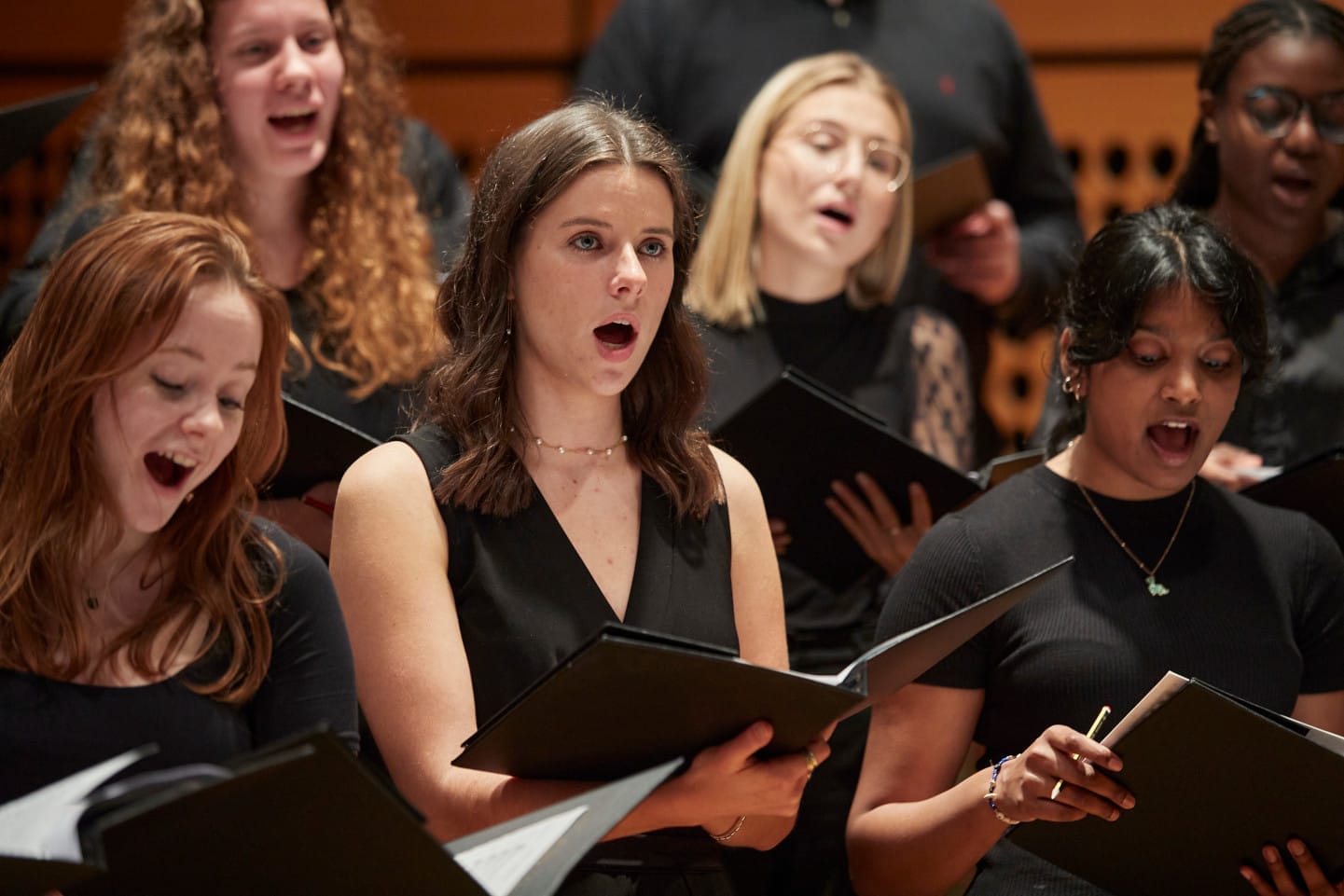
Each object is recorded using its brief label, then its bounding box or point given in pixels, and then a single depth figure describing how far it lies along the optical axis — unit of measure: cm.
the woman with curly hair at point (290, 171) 532
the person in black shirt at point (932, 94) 643
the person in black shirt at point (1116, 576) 418
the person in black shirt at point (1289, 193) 566
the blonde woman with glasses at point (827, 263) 583
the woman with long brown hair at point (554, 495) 374
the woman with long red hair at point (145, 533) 345
